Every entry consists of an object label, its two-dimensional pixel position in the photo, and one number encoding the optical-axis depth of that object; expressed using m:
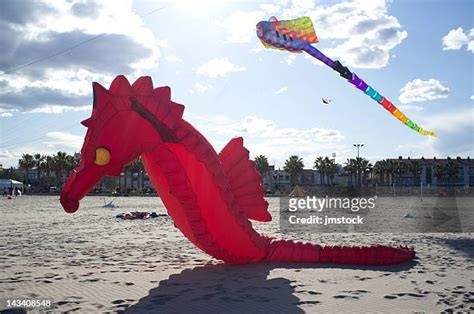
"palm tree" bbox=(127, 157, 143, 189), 83.99
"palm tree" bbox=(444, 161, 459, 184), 82.97
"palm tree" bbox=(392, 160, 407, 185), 83.00
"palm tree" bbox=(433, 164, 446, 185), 83.56
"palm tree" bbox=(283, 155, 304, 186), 92.19
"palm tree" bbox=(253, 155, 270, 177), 92.88
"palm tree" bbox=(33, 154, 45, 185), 92.56
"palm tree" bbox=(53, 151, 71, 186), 86.69
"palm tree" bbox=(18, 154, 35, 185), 91.81
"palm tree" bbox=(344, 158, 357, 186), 86.00
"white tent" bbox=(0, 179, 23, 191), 69.81
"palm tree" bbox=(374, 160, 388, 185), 84.75
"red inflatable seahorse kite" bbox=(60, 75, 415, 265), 7.32
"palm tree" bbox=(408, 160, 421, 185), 84.31
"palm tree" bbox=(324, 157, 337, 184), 90.75
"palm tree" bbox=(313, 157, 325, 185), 91.50
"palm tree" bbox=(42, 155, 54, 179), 88.31
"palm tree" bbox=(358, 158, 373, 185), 85.62
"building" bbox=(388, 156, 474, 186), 86.50
